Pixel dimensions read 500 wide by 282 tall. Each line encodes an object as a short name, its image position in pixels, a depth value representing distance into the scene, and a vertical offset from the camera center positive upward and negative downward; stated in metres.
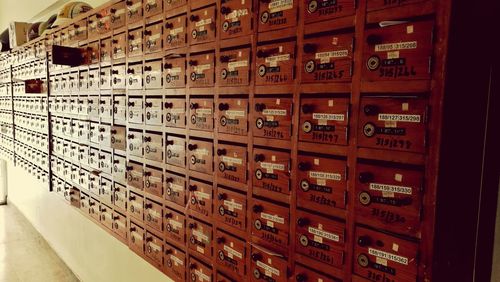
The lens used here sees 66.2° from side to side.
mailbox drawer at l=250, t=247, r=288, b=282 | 1.54 -0.67
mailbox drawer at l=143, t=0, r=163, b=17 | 2.15 +0.54
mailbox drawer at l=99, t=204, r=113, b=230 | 2.87 -0.88
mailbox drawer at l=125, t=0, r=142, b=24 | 2.34 +0.56
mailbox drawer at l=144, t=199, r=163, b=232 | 2.28 -0.69
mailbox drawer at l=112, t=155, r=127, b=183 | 2.61 -0.47
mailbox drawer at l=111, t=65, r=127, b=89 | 2.54 +0.16
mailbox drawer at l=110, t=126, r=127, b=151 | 2.56 -0.25
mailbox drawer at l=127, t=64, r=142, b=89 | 2.37 +0.15
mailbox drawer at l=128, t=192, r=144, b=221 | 2.46 -0.69
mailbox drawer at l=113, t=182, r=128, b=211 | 2.65 -0.67
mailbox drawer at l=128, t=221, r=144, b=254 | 2.49 -0.91
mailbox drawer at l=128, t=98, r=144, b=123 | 2.38 -0.06
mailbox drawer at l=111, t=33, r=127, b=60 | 2.52 +0.37
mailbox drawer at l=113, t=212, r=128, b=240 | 2.69 -0.89
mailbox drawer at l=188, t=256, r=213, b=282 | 1.95 -0.88
